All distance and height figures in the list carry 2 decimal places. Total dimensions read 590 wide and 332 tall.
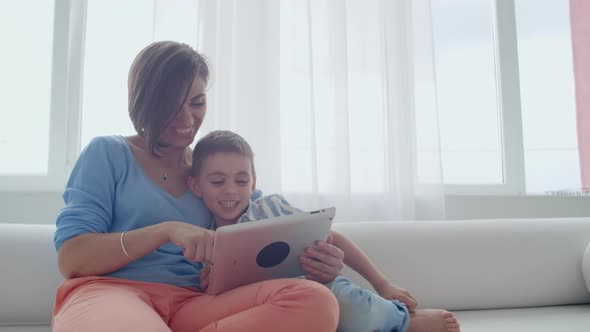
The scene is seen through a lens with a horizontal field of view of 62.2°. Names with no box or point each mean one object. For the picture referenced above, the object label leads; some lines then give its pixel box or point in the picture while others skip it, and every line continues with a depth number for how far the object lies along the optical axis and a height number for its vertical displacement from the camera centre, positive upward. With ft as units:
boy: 3.73 -0.17
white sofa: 5.08 -0.72
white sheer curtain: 6.64 +1.47
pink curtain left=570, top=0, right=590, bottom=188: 8.31 +2.11
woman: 2.97 -0.25
